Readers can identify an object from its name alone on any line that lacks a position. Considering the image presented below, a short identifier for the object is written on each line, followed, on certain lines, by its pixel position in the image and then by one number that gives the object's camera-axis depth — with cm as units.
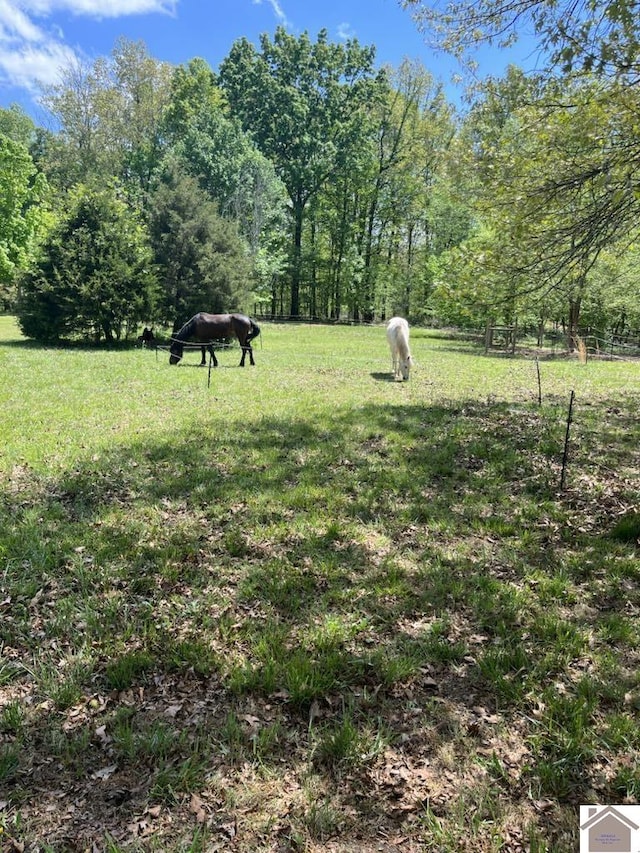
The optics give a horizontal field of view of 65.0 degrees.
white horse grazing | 1239
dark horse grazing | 1532
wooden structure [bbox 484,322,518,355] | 2430
